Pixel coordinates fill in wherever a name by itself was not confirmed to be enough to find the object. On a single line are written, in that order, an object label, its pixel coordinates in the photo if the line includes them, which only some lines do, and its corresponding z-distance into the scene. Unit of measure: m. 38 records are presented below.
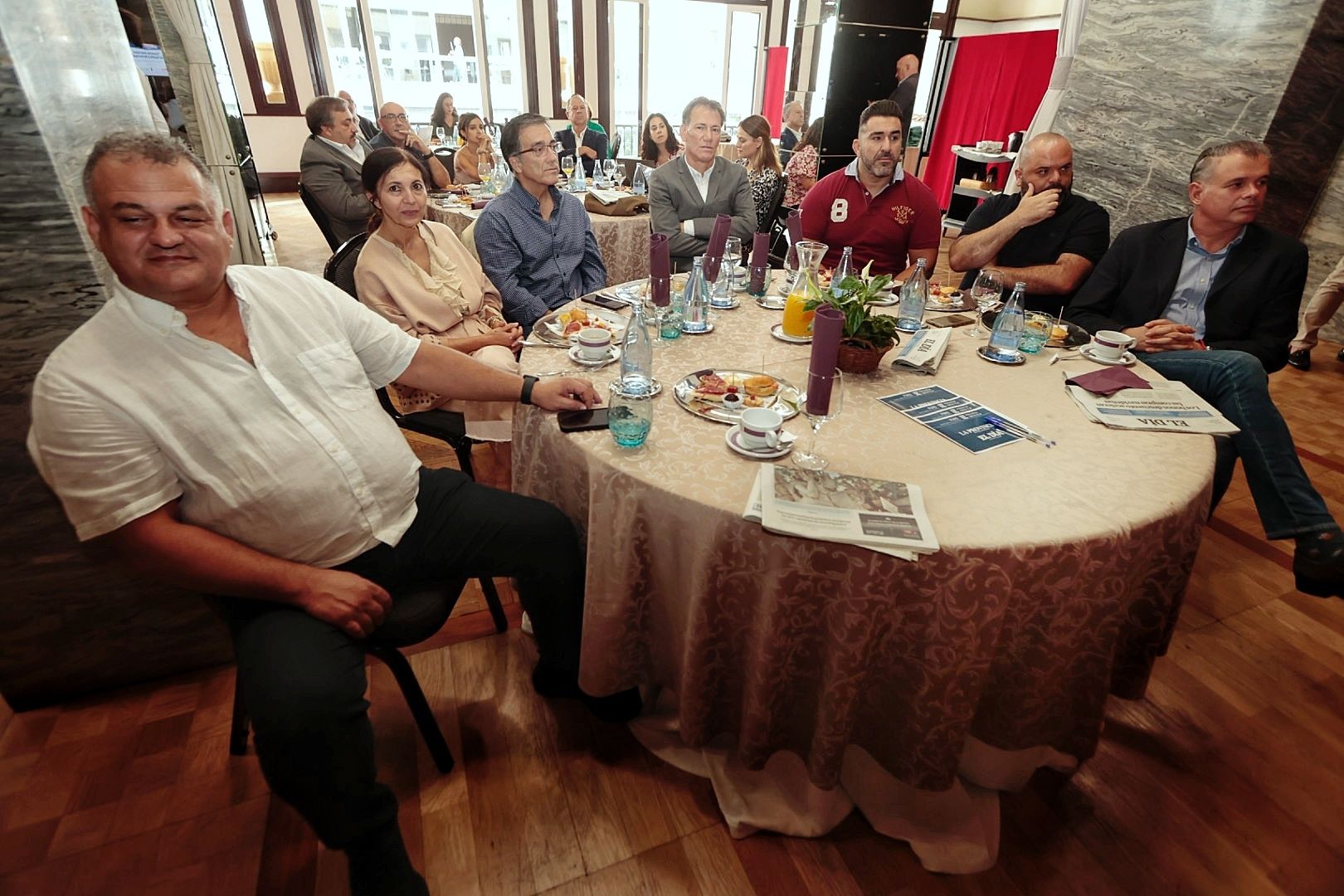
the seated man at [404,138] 4.88
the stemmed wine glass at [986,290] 2.19
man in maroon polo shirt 2.82
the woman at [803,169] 5.33
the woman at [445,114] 7.02
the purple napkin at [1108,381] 1.55
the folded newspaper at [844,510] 1.01
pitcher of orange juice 1.87
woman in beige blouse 2.09
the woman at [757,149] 4.71
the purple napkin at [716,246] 2.11
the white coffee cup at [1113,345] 1.79
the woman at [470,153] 5.02
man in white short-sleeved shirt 1.04
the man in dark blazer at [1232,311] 1.68
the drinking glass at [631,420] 1.25
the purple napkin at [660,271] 2.02
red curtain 6.99
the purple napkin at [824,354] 1.31
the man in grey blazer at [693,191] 3.36
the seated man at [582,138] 6.48
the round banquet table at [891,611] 1.06
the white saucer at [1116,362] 1.78
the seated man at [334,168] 3.89
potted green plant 1.52
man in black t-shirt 2.52
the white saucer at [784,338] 1.88
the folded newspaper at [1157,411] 1.40
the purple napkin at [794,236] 2.47
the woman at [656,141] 5.77
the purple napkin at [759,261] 2.26
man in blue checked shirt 2.49
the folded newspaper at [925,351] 1.69
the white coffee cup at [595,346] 1.67
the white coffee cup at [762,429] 1.24
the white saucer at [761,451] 1.23
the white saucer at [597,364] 1.66
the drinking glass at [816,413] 1.24
